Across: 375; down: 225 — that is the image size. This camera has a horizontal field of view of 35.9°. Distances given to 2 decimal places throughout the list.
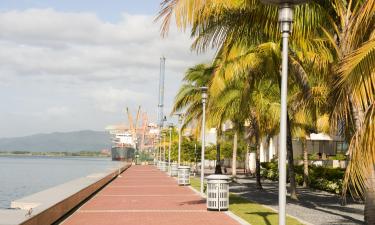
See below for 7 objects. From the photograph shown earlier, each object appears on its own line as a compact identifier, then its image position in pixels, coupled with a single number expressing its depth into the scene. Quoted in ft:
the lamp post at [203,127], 78.70
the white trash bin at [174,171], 144.15
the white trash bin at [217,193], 57.00
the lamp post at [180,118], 143.62
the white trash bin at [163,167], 186.79
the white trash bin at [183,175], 100.68
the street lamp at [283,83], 29.96
